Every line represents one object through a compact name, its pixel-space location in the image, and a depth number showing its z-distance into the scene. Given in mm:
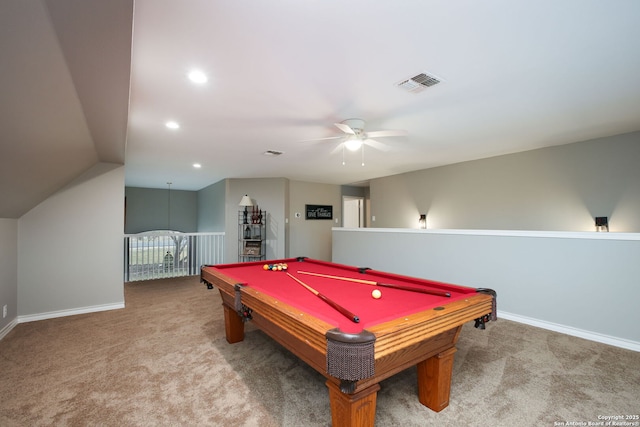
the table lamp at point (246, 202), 6281
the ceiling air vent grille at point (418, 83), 2209
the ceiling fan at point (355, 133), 2957
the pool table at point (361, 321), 1228
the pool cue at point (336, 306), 1462
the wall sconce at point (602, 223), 3716
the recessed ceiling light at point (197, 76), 2113
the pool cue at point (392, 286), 1974
